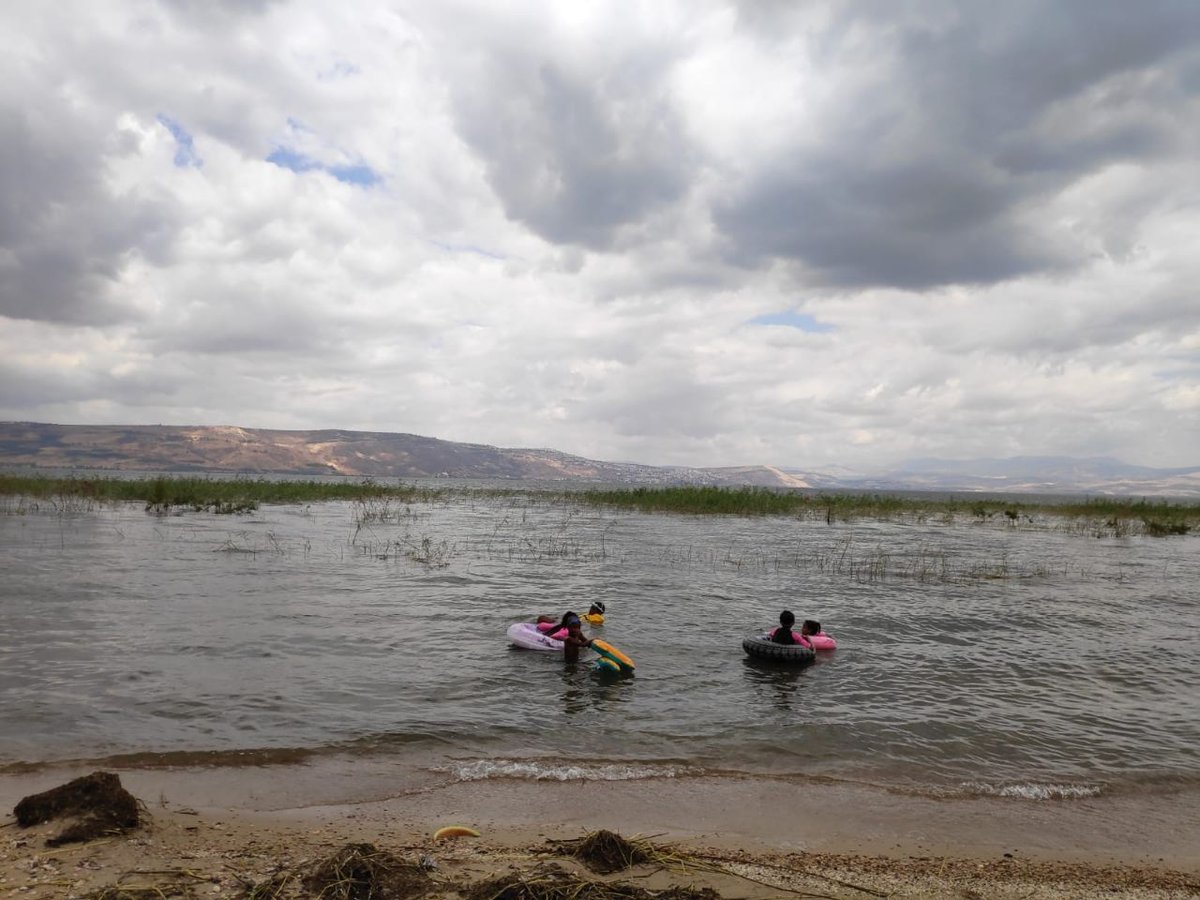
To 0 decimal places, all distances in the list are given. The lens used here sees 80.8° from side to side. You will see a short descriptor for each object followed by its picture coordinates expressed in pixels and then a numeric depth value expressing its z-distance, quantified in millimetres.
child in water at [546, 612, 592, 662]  13578
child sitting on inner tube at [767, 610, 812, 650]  13875
